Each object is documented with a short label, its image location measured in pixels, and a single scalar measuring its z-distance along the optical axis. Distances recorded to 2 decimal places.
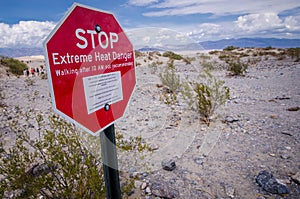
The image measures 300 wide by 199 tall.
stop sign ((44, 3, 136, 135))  0.96
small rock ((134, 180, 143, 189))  2.62
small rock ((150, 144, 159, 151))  3.58
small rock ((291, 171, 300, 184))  2.52
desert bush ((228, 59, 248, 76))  12.51
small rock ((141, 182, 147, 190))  2.58
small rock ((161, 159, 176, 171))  2.92
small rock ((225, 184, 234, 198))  2.44
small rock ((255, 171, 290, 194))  2.42
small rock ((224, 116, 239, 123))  4.58
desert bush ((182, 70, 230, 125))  4.54
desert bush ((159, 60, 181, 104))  7.42
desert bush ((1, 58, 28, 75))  23.80
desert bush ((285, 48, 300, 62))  17.06
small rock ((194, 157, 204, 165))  3.15
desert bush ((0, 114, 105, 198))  1.77
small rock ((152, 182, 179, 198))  2.45
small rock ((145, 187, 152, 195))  2.50
